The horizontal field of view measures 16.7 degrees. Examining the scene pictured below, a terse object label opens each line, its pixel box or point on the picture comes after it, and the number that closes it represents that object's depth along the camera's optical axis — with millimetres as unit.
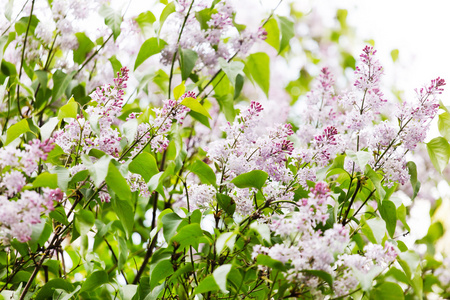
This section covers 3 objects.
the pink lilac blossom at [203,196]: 2036
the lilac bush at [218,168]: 1898
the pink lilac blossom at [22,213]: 1854
